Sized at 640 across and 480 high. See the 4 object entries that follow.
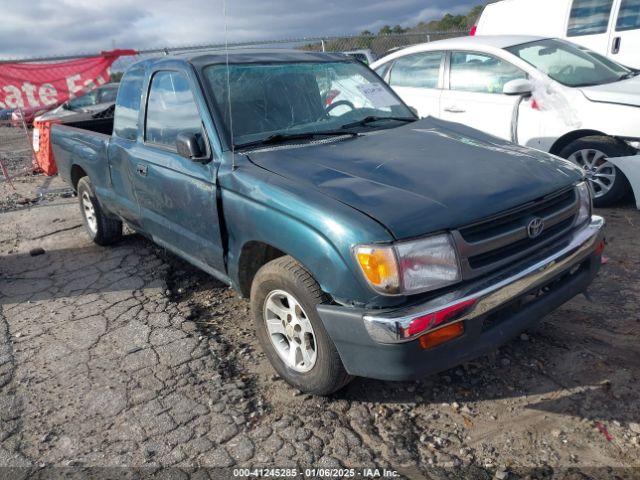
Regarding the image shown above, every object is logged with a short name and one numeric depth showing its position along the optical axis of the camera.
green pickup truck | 2.31
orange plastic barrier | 9.23
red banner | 9.63
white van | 7.38
